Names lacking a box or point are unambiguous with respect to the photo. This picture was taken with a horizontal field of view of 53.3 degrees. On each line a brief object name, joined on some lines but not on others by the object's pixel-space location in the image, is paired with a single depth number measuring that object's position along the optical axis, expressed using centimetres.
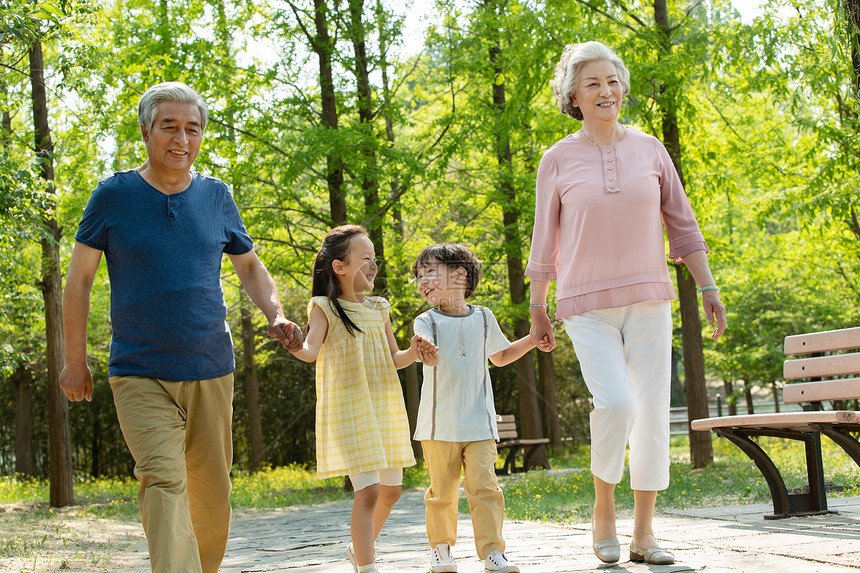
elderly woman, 389
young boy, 411
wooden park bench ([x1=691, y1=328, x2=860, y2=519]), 501
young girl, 414
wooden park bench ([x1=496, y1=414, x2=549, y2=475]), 1405
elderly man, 317
